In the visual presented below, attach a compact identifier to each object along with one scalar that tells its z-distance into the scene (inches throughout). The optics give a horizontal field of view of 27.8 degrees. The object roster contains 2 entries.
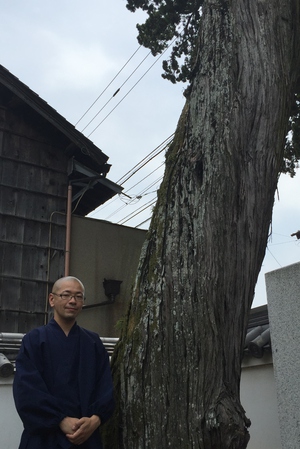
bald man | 137.9
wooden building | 404.5
